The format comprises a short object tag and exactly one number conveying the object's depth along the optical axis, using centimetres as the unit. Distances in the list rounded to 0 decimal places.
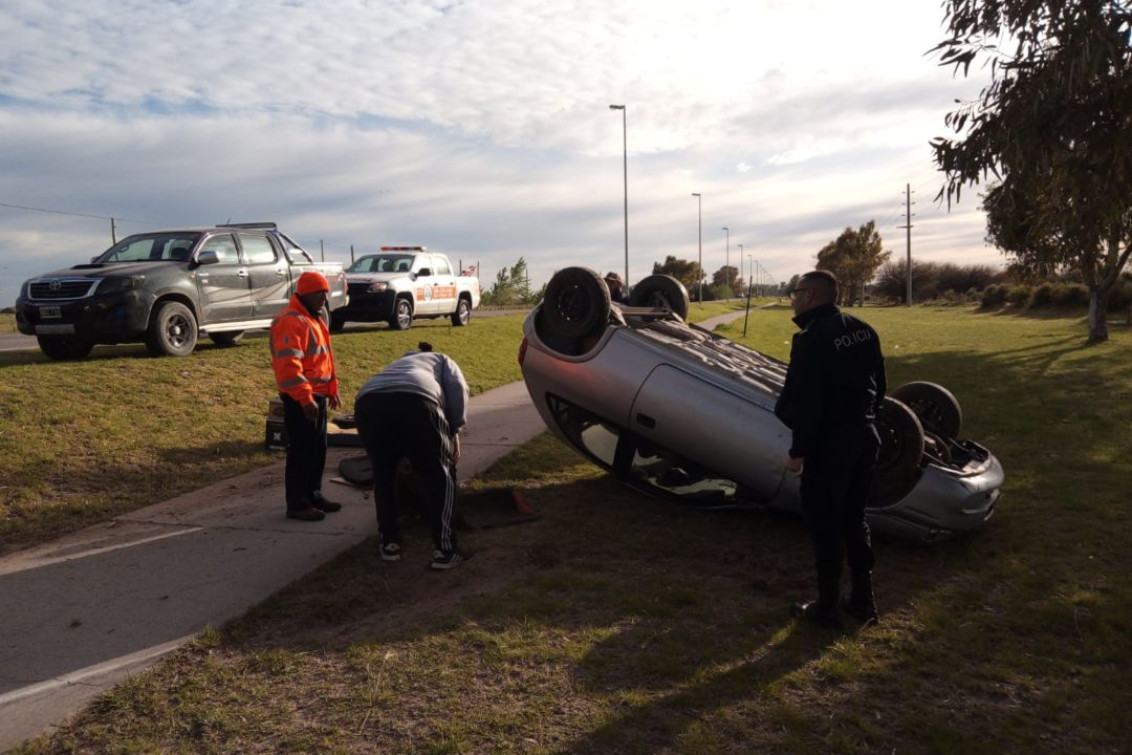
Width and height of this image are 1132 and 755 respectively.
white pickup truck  1620
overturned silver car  492
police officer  392
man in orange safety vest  559
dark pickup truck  967
